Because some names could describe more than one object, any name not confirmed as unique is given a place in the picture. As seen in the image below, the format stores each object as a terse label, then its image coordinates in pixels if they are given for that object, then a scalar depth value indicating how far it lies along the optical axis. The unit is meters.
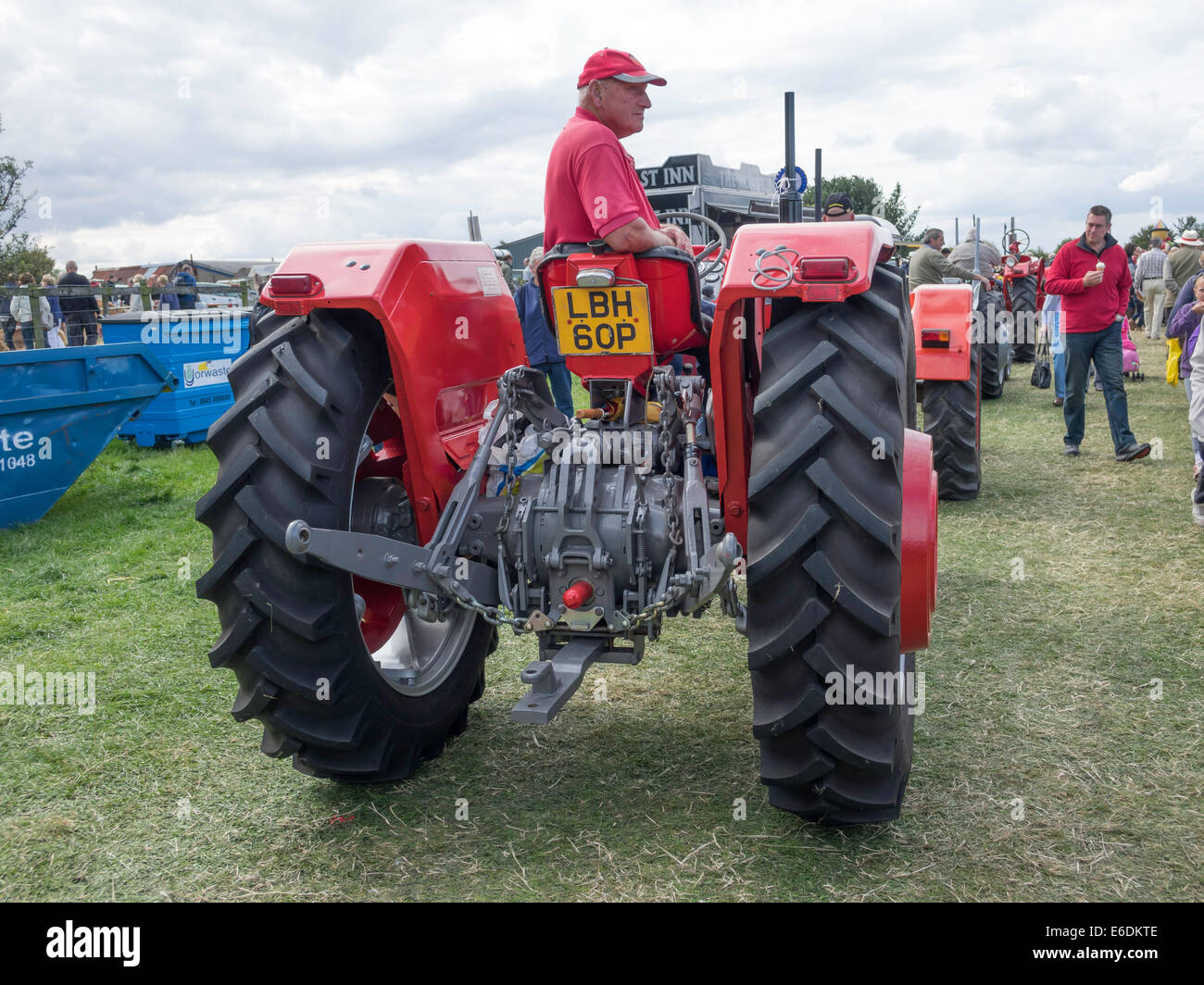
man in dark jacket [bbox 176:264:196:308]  15.25
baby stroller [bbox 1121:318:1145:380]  12.79
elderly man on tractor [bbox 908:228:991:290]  10.73
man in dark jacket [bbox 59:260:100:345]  11.87
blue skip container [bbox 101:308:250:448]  10.27
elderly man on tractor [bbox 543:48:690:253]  3.11
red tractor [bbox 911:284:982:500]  7.00
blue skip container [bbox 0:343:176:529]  6.85
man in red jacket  8.11
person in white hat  12.87
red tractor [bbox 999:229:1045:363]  13.85
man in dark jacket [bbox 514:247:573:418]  8.16
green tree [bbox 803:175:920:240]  41.69
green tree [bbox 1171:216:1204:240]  29.22
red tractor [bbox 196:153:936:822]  2.61
